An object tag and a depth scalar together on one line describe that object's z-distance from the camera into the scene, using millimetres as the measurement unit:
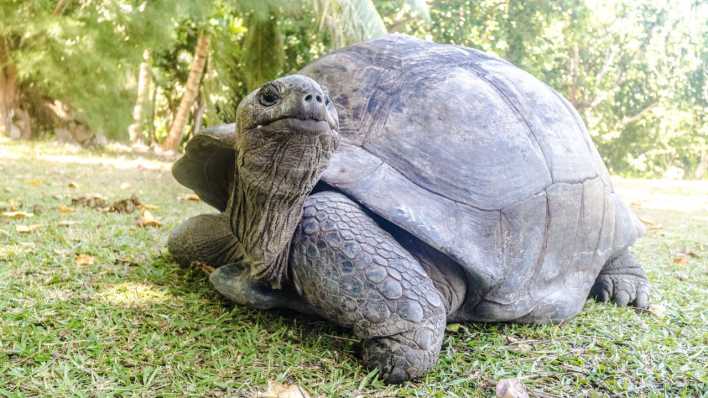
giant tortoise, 1756
